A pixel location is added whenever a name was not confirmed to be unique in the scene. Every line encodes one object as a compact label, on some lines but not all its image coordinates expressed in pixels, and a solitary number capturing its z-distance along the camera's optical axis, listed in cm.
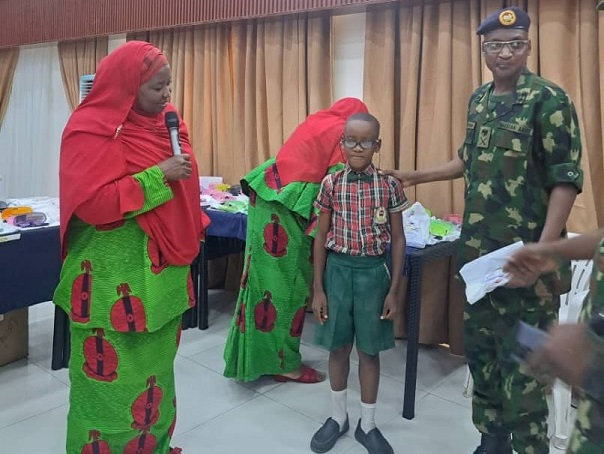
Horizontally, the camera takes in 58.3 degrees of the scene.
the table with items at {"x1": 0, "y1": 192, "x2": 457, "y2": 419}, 235
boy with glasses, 194
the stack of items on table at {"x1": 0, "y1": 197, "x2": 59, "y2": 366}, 261
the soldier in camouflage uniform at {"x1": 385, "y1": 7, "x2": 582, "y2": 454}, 159
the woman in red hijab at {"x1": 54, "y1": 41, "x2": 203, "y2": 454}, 148
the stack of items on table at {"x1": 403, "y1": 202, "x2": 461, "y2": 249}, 246
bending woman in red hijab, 240
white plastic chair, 218
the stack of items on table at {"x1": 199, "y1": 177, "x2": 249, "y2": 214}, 325
